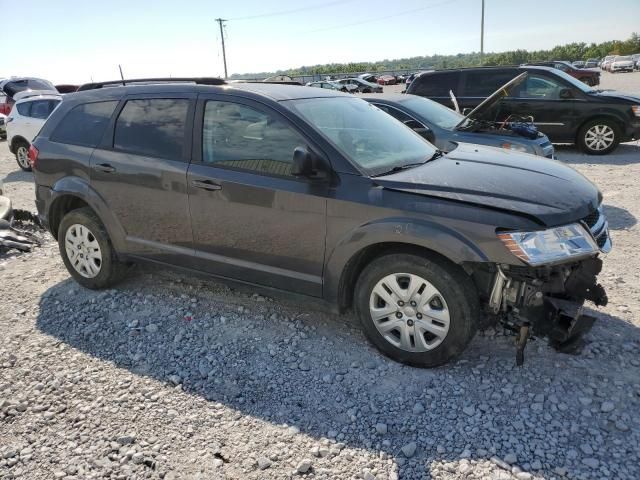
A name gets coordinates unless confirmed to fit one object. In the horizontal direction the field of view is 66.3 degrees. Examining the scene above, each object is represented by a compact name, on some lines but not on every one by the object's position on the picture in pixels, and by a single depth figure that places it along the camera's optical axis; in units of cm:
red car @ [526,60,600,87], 2311
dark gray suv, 286
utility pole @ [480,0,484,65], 5016
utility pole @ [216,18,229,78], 5965
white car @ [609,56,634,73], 4847
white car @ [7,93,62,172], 1076
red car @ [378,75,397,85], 4972
